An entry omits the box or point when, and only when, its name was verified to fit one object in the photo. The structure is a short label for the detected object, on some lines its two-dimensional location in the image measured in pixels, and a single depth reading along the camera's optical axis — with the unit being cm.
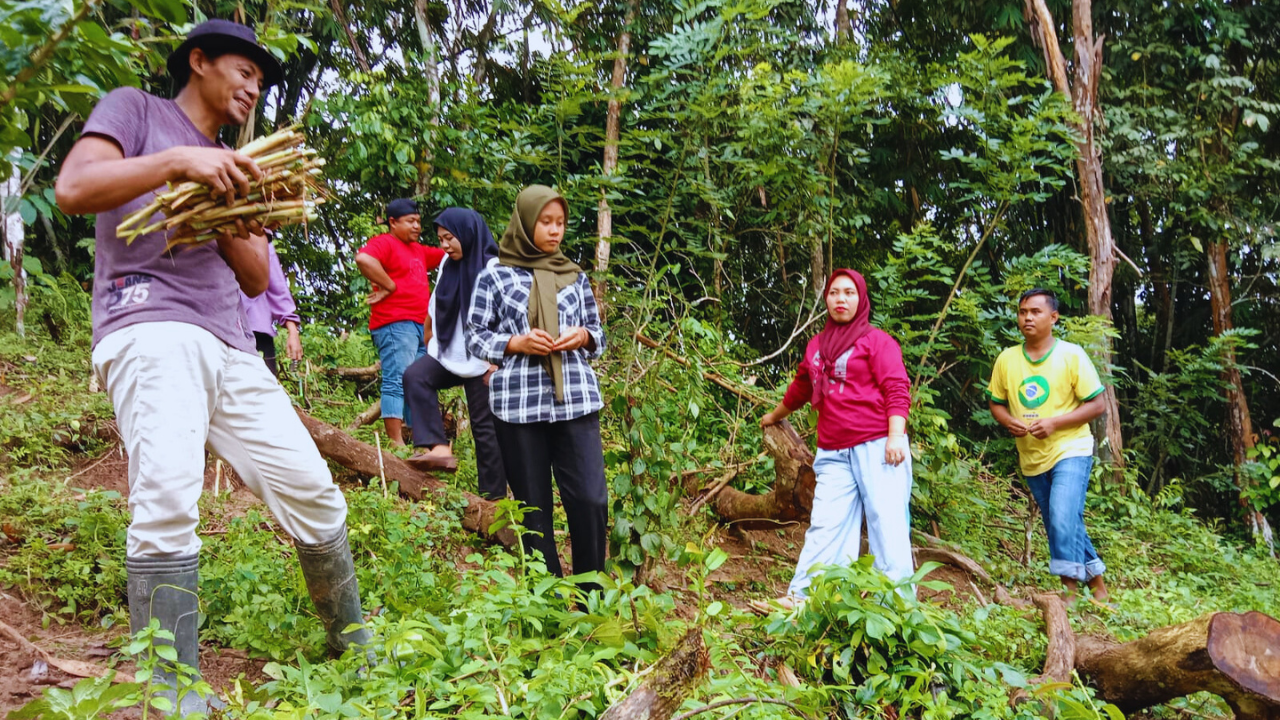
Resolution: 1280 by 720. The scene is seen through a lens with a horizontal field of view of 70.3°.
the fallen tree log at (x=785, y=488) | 544
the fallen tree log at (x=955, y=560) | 582
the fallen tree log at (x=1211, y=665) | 281
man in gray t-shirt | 234
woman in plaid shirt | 372
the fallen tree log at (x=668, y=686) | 227
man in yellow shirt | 511
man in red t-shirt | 601
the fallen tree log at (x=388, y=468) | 484
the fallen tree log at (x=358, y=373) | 781
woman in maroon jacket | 441
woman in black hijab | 506
